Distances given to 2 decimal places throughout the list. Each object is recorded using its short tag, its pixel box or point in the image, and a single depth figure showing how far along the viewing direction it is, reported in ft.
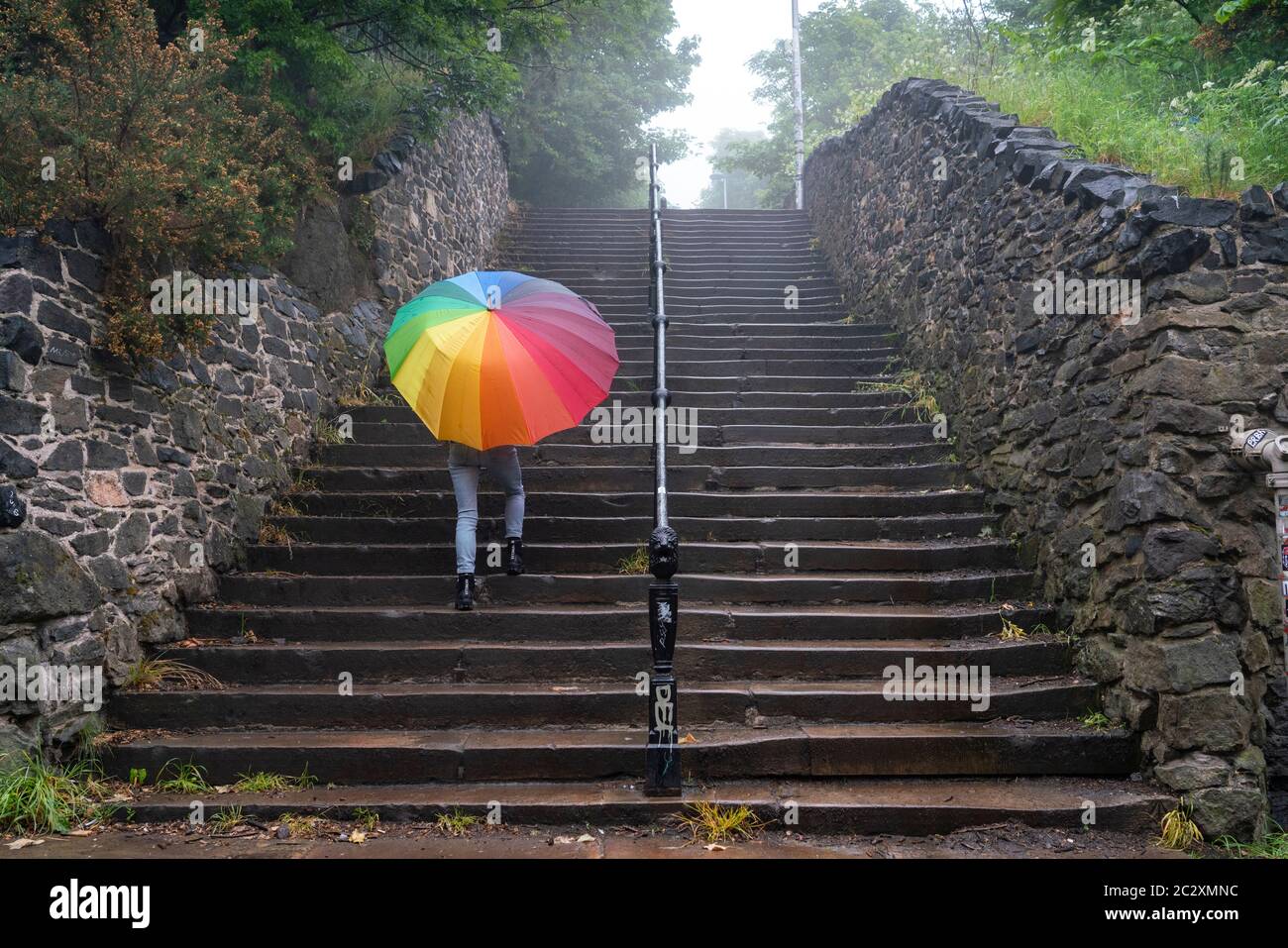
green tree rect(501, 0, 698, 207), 54.44
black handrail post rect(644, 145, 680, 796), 13.33
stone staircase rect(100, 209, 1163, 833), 14.02
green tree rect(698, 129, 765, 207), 139.23
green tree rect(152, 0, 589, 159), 20.21
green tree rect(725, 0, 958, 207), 68.18
